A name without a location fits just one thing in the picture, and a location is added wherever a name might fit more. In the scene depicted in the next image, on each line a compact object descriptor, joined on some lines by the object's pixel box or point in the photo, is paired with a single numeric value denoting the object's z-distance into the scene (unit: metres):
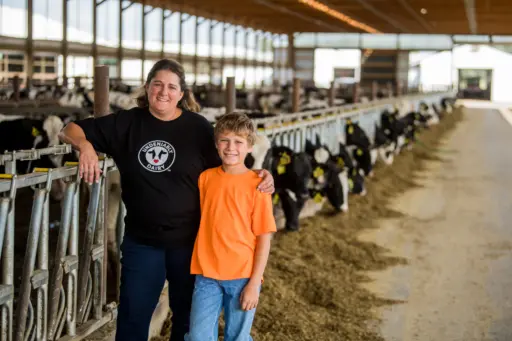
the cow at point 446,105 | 33.16
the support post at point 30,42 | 21.67
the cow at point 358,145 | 10.85
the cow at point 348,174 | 8.99
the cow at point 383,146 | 12.91
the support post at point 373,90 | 17.90
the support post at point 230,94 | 6.72
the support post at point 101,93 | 4.28
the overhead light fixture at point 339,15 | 28.10
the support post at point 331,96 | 13.74
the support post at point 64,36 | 23.86
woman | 3.31
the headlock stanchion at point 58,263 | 3.38
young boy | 3.31
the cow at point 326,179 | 8.02
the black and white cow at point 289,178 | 7.10
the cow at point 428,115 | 19.96
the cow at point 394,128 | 14.22
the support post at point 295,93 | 10.42
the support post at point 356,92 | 15.38
